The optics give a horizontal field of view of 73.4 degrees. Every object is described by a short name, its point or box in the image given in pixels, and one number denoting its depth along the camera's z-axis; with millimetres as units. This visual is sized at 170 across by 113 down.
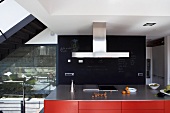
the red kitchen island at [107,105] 1537
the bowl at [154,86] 2107
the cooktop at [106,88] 2049
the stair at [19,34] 2236
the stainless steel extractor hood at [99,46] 1923
